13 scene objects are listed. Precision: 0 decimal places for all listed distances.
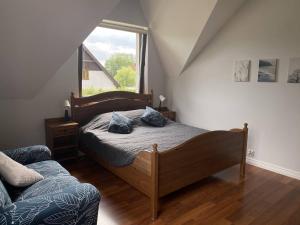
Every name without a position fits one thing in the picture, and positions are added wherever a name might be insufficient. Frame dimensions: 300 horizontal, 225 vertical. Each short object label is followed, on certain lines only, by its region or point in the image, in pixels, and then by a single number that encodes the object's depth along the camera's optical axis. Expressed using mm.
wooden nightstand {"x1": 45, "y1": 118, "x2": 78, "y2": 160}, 3242
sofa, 1315
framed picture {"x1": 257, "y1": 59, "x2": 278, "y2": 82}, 3232
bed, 2241
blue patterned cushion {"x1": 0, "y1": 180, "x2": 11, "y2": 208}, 1387
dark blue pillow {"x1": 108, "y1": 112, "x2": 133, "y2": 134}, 3334
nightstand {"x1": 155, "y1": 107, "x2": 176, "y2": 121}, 4664
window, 3865
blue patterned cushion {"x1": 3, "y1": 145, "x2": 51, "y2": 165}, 2275
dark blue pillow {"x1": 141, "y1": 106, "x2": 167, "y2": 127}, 3787
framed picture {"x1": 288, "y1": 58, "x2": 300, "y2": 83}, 3004
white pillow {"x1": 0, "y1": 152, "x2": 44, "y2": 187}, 1793
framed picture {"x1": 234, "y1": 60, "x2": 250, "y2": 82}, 3541
